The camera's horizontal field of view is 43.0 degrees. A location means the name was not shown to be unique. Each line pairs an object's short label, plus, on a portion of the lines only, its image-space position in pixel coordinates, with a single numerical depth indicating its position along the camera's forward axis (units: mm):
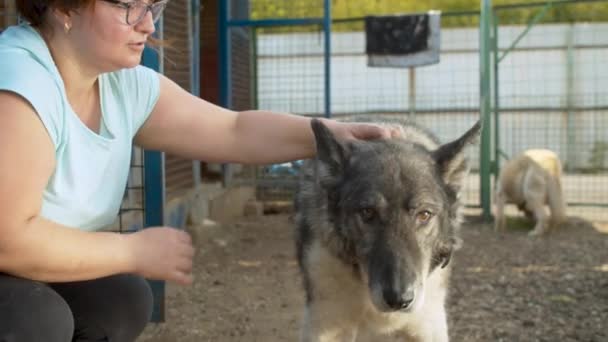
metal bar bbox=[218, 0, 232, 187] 8391
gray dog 2643
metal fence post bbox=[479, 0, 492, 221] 8164
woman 1906
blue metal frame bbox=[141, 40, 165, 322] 3953
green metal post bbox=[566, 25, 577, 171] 9656
